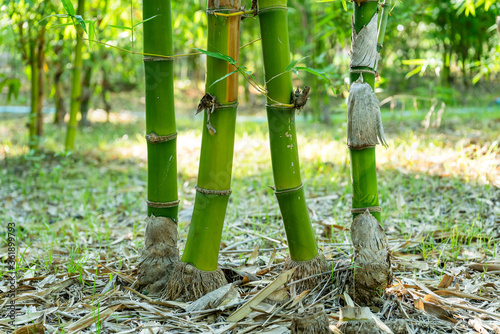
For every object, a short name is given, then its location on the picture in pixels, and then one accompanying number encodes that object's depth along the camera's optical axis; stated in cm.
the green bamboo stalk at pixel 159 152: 139
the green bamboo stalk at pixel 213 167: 129
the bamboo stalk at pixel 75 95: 364
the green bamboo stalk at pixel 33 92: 380
